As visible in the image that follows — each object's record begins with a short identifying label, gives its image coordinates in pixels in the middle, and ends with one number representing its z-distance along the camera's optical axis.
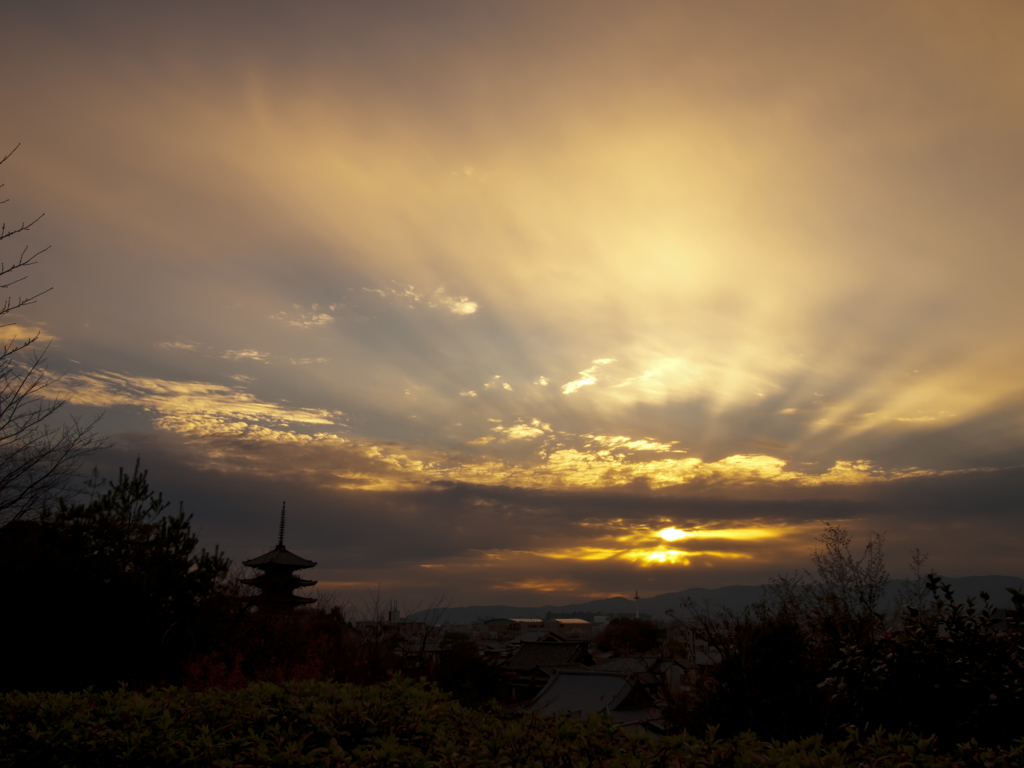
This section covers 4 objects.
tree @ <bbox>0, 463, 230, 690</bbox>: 18.97
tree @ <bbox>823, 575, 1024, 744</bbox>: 5.39
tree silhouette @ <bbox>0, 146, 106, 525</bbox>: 14.53
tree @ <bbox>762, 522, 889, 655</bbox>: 12.76
